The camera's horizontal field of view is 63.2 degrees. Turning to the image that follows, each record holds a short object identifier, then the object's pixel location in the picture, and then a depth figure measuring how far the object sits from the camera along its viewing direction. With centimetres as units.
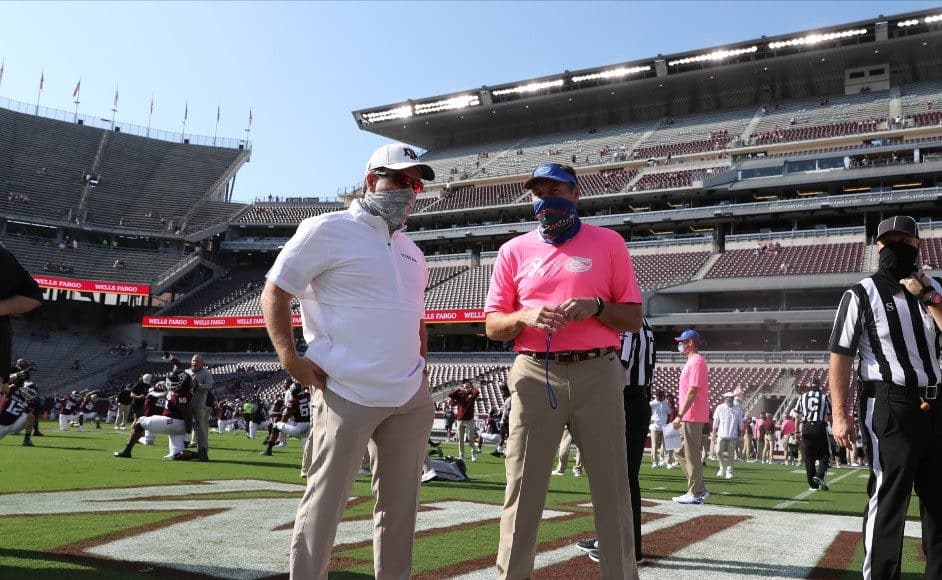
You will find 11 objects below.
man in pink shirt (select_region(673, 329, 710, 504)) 902
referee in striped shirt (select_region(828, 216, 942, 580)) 395
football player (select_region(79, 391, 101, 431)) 2752
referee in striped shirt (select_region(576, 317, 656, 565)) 544
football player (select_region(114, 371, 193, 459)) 1335
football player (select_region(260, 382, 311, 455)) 1462
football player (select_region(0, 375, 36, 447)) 922
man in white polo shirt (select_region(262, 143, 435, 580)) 318
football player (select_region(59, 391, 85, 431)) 2408
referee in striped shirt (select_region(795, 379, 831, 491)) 1228
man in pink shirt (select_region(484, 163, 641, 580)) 360
